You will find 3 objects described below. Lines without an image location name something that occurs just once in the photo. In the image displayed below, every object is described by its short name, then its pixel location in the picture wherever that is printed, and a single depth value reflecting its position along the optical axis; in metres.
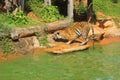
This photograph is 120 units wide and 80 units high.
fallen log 19.41
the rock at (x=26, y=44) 19.42
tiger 21.72
